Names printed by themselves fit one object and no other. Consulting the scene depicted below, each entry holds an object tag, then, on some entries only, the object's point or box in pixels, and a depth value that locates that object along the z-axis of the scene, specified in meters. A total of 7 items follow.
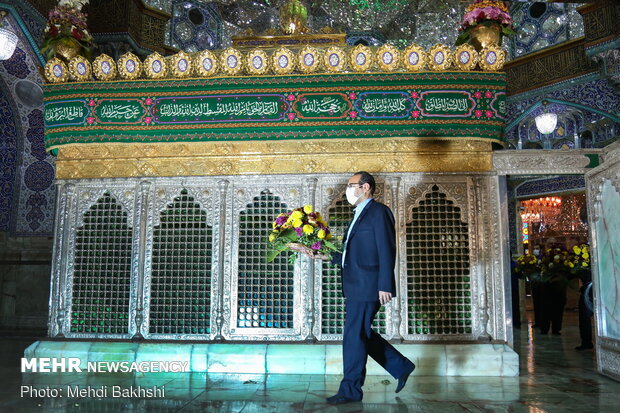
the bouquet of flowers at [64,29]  5.12
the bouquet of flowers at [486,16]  4.90
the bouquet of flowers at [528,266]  8.38
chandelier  13.83
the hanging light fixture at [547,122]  10.57
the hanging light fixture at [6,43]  6.33
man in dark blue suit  3.31
